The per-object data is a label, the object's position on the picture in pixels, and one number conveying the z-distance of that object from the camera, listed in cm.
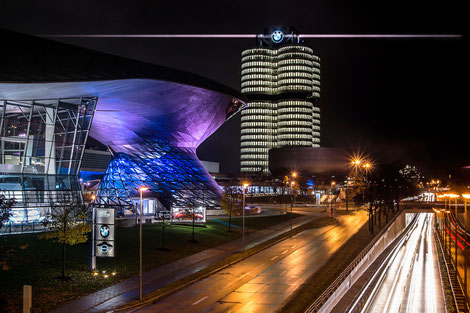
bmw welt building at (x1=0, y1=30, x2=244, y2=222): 4269
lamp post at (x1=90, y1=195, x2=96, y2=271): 2933
